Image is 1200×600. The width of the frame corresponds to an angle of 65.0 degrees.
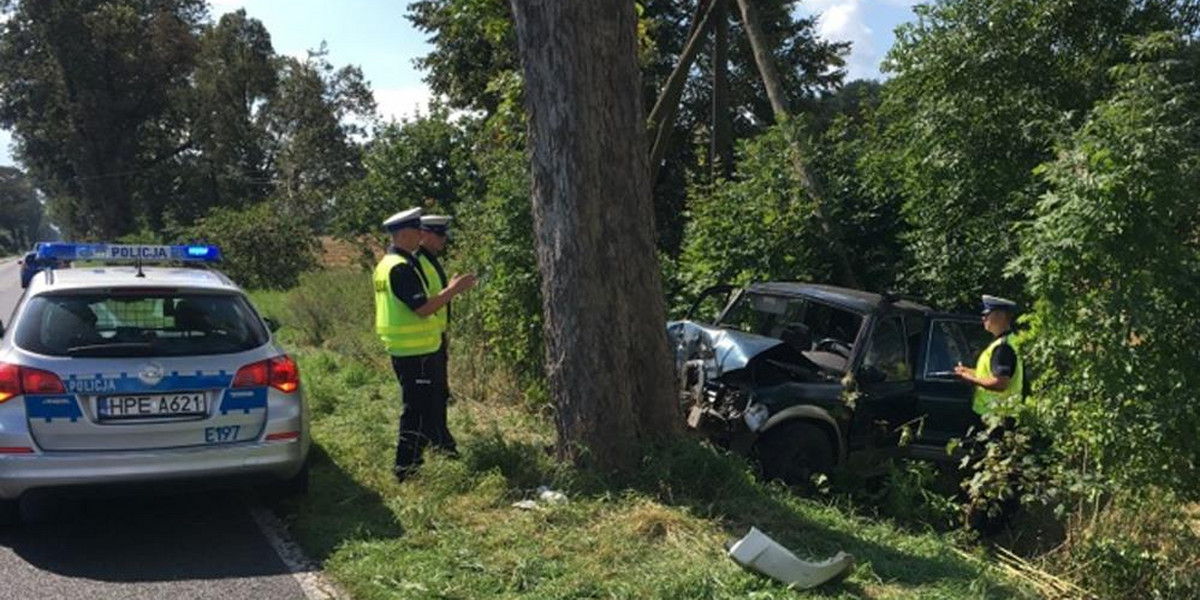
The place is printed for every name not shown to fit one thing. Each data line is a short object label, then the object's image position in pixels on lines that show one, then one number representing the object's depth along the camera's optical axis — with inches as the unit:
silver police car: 191.3
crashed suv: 263.0
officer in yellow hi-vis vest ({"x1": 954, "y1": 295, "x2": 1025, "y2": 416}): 252.5
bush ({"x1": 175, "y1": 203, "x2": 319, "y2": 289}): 1056.2
